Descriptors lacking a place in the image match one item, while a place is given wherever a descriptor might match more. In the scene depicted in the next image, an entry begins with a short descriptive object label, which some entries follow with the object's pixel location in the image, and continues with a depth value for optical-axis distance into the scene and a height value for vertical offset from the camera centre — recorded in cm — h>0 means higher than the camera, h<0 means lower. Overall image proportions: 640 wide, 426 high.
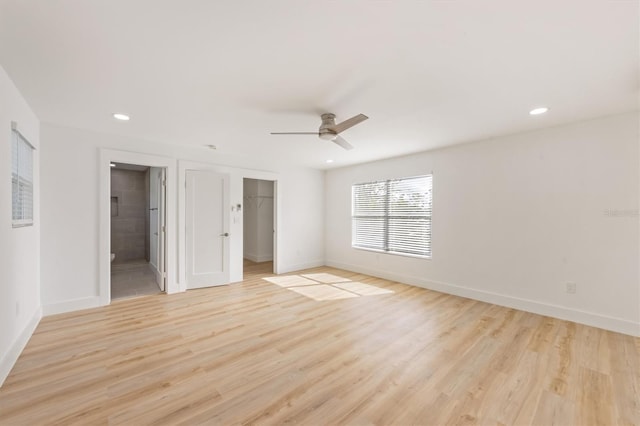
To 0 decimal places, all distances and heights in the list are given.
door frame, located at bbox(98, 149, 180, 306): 368 +1
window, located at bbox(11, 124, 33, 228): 239 +29
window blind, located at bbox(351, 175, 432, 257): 480 -8
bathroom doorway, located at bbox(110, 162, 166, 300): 586 -28
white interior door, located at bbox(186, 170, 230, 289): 447 -30
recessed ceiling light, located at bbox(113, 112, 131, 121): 304 +107
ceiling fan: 272 +84
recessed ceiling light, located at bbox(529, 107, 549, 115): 285 +108
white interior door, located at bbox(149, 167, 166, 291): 434 -13
